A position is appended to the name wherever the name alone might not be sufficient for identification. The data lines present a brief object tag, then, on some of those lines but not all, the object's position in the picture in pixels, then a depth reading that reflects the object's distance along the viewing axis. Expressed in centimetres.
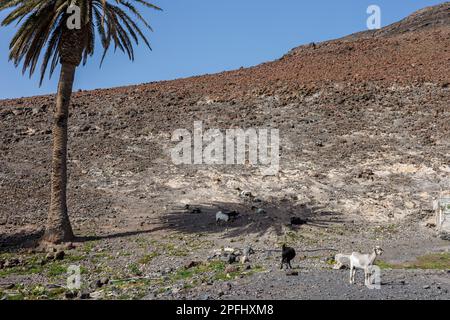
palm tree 1731
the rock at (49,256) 1570
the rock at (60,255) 1570
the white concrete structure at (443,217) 1925
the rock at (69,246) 1719
